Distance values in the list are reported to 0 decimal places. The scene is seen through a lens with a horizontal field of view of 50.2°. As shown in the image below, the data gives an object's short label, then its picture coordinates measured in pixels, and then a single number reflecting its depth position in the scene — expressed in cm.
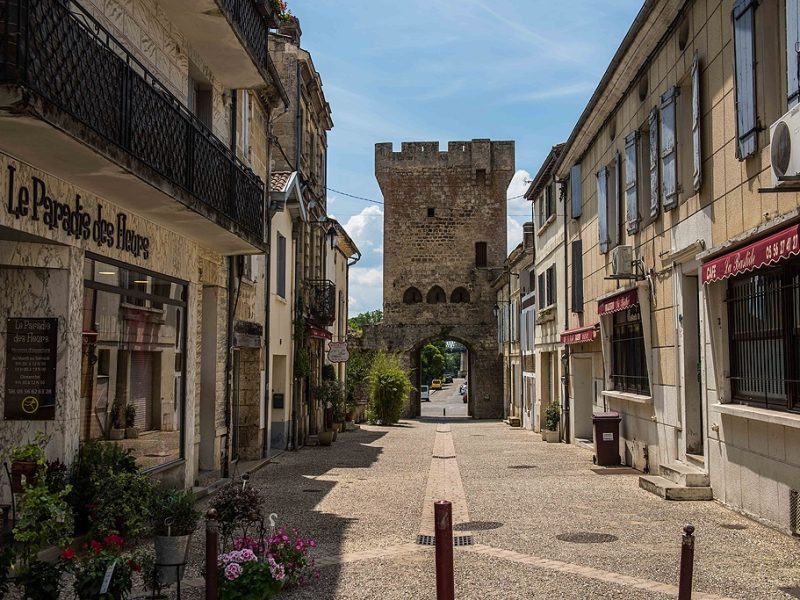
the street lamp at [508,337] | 3719
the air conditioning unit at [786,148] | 697
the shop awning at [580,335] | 1784
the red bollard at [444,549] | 498
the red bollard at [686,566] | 481
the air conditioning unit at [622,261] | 1405
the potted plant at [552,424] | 2256
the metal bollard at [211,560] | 523
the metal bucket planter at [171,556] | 610
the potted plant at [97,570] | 509
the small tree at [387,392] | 3344
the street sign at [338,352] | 2338
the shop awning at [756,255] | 753
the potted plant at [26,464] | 716
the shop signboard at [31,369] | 778
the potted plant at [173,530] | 613
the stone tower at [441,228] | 4278
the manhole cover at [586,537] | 841
